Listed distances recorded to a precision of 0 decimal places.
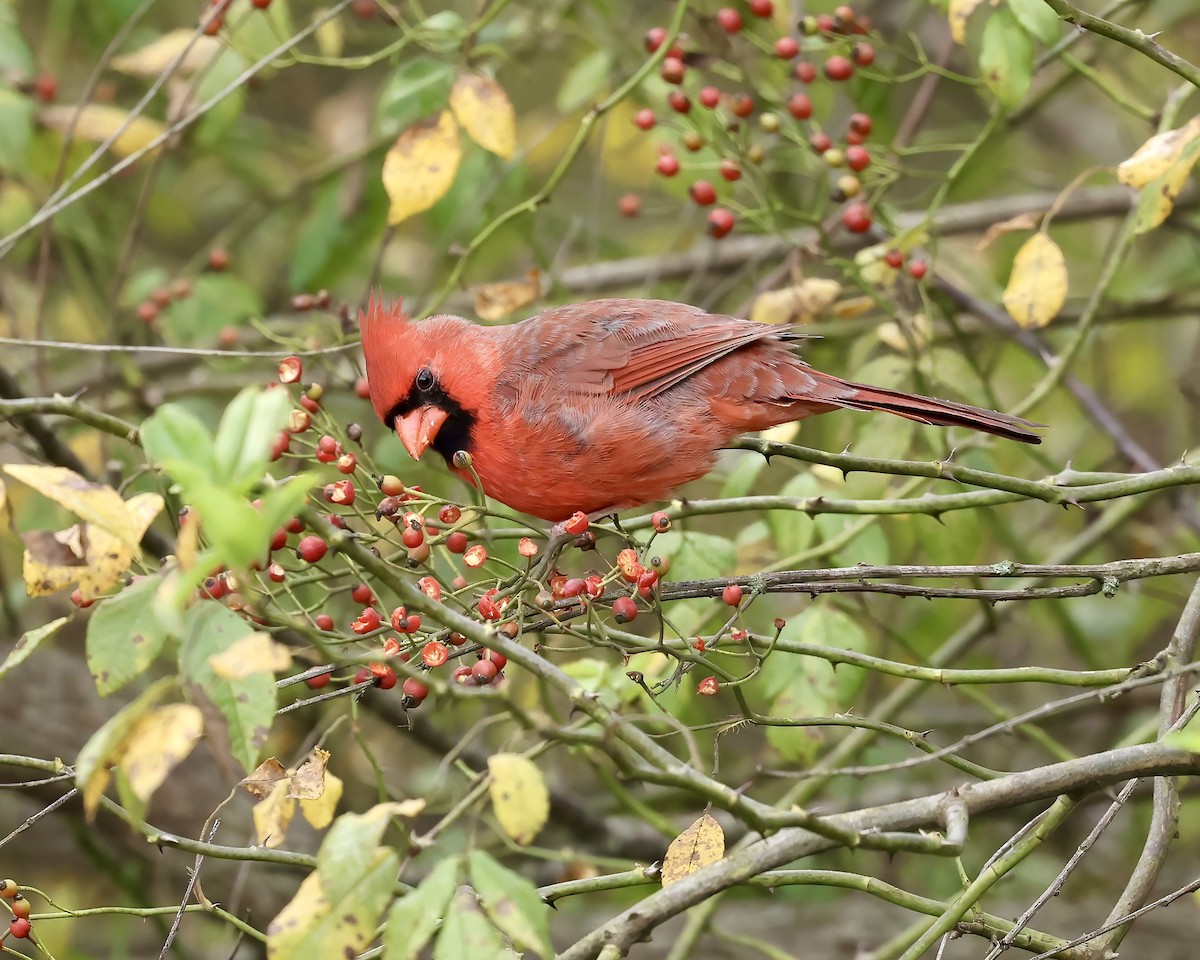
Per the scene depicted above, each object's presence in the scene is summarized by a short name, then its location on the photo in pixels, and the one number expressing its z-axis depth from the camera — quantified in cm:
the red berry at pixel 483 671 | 434
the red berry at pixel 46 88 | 861
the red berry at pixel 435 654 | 411
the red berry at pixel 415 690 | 416
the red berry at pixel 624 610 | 482
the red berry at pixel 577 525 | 513
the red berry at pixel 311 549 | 455
